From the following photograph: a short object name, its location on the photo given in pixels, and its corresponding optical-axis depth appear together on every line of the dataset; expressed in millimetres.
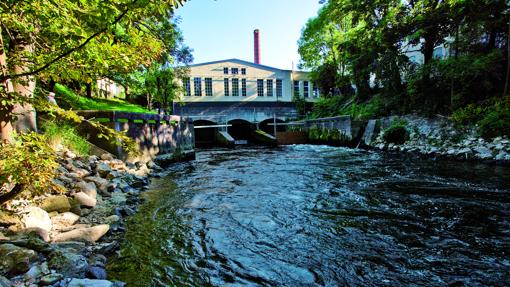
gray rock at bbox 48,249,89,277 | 2252
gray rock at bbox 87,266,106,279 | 2261
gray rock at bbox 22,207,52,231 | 2885
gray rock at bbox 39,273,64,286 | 2064
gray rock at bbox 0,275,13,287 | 1856
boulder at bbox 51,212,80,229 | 3277
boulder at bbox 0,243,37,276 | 2131
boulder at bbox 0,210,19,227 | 2801
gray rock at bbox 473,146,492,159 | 8022
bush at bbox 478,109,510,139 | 8391
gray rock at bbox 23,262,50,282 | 2098
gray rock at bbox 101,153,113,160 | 6625
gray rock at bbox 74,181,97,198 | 4227
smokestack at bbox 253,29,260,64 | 37188
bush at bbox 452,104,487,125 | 9734
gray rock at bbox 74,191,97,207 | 3873
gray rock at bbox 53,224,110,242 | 2889
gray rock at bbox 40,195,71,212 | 3400
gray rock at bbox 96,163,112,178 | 5566
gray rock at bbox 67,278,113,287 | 2039
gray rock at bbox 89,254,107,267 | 2484
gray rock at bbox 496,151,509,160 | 7529
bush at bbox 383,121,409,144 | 12312
